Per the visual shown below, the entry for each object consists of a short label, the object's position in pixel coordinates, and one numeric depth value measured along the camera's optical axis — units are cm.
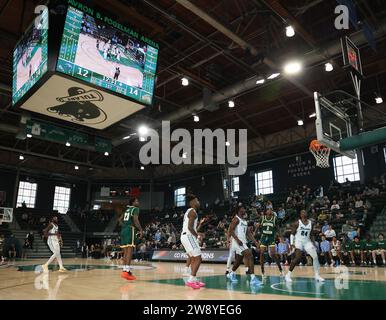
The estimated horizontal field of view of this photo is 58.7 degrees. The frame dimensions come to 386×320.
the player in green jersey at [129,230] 871
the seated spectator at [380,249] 1516
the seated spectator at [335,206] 1975
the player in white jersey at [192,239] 698
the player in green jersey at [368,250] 1562
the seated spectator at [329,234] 1677
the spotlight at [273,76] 1479
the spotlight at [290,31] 1163
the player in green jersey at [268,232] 1044
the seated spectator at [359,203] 1898
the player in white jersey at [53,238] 1119
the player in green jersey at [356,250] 1599
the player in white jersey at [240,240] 832
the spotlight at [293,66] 1315
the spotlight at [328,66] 1370
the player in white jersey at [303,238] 868
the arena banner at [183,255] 1995
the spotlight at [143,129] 1884
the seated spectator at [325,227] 1730
